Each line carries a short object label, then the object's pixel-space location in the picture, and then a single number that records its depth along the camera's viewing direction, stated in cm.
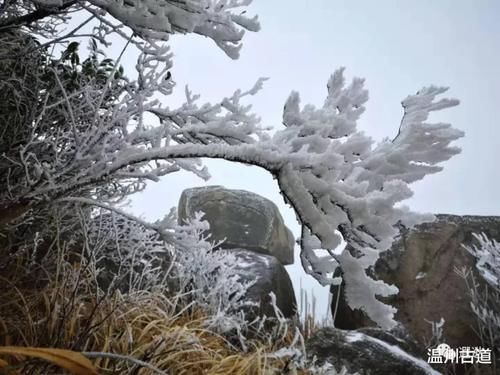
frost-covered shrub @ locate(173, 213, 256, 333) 404
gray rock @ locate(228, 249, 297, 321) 504
